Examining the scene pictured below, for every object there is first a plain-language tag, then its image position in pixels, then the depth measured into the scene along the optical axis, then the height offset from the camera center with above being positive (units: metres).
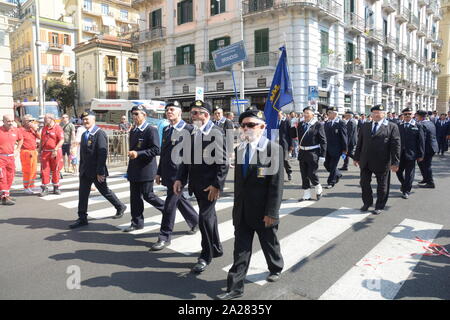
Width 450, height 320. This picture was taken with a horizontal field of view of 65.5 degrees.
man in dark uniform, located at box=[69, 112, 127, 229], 5.95 -0.48
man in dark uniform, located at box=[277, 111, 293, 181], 9.52 -0.05
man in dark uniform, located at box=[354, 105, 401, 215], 6.61 -0.44
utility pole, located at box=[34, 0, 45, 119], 16.05 +3.40
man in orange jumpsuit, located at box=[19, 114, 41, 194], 8.80 -0.49
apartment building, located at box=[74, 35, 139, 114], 38.97 +7.56
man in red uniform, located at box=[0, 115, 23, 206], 7.75 -0.46
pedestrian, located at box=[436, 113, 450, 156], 17.12 -0.08
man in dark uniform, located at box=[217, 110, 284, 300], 3.54 -0.62
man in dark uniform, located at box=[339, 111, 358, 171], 12.99 +0.17
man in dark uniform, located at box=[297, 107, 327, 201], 7.55 -0.37
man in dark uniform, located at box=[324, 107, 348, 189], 9.25 -0.25
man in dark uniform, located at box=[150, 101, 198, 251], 4.92 -0.57
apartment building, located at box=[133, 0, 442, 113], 22.47 +6.59
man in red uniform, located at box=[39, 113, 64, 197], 8.52 -0.29
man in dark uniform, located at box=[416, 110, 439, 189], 9.20 -0.44
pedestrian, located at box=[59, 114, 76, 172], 11.25 +0.06
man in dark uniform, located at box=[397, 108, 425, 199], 8.13 -0.39
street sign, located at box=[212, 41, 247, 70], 14.06 +3.23
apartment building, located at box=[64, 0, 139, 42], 48.28 +17.02
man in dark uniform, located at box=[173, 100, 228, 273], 4.21 -0.48
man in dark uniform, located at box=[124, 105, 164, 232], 5.59 -0.50
